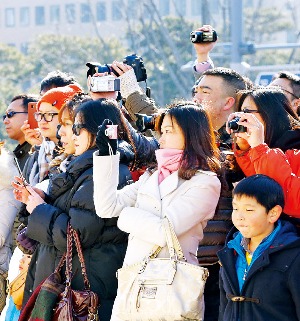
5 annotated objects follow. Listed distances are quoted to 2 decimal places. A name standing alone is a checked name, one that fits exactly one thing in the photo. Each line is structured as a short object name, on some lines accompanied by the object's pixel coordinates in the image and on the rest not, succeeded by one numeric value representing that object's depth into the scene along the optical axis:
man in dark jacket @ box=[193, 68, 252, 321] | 9.10
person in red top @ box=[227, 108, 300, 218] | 8.35
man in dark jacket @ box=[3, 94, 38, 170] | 12.95
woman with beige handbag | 8.42
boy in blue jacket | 8.02
